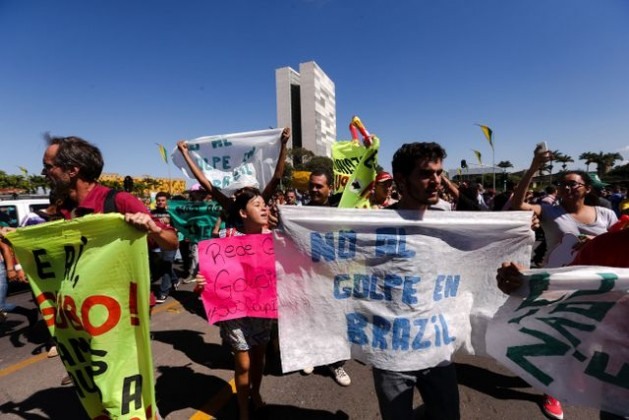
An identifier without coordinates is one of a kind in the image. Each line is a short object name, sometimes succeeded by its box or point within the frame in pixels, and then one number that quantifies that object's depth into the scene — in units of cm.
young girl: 234
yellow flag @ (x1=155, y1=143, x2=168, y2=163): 982
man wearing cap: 375
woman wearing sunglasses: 285
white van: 703
